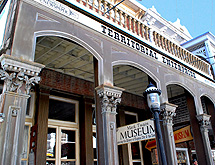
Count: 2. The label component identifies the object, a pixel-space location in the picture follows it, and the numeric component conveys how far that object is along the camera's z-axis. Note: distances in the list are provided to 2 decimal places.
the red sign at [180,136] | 9.39
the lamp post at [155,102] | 4.53
